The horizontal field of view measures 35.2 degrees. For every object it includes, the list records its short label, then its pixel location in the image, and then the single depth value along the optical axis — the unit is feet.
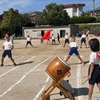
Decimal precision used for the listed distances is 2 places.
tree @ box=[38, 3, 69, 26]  154.78
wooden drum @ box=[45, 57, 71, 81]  13.02
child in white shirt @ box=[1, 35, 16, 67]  26.99
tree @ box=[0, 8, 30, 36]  131.27
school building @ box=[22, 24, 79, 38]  113.96
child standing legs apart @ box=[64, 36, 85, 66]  26.61
